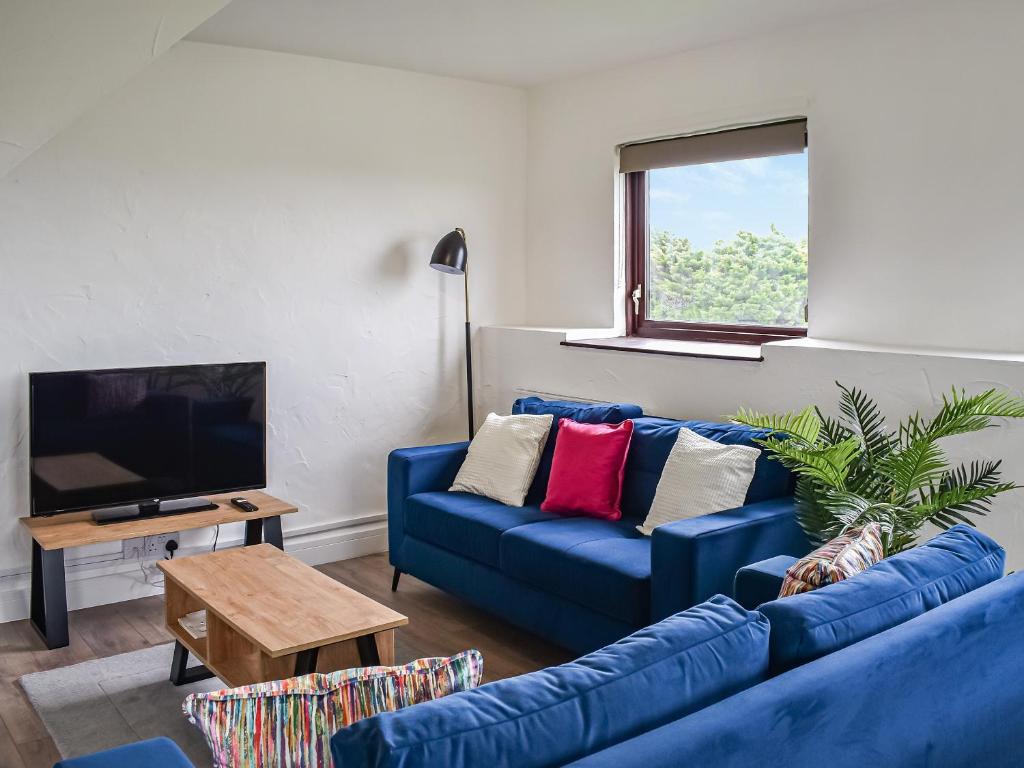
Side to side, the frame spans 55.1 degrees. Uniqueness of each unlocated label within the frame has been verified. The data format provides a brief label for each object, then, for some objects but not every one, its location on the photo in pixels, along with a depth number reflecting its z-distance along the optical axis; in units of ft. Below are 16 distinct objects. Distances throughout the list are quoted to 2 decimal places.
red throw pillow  13.24
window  14.38
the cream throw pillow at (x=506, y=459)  14.11
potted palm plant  9.88
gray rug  10.27
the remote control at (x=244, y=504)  14.15
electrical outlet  14.37
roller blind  13.98
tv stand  12.65
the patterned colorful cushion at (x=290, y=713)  4.91
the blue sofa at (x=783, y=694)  4.83
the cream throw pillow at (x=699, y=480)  11.57
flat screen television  13.04
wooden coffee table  9.59
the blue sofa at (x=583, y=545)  10.39
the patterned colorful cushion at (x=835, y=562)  7.47
